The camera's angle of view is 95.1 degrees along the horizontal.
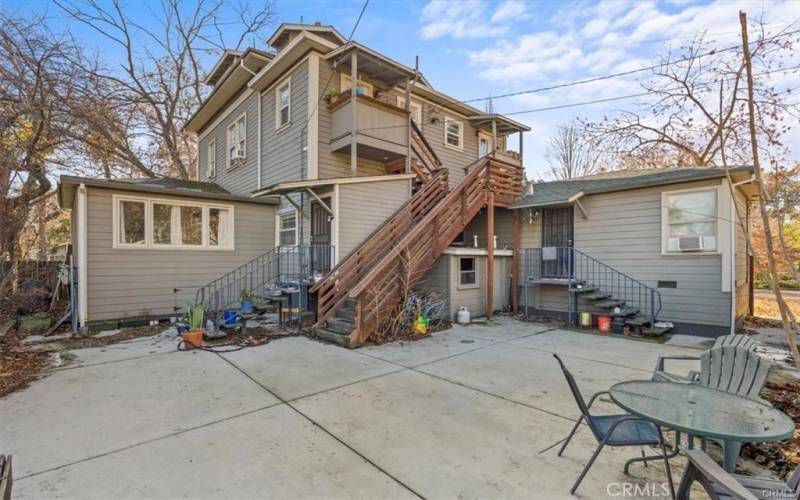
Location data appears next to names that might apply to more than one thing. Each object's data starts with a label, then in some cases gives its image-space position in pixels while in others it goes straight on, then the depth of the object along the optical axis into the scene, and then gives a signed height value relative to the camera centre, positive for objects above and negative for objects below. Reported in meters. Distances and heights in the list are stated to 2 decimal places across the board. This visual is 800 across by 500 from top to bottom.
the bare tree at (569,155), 22.27 +6.02
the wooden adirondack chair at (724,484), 1.64 -1.16
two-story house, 7.62 +0.57
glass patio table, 2.07 -1.04
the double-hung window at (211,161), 14.10 +3.46
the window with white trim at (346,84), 9.56 +4.37
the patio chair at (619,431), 2.40 -1.28
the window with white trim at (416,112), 11.39 +4.31
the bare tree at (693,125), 8.82 +4.97
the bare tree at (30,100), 9.14 +3.99
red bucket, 8.03 -1.64
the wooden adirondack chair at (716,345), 3.60 -1.01
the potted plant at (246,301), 8.16 -1.23
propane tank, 8.73 -1.61
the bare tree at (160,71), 14.86 +8.11
